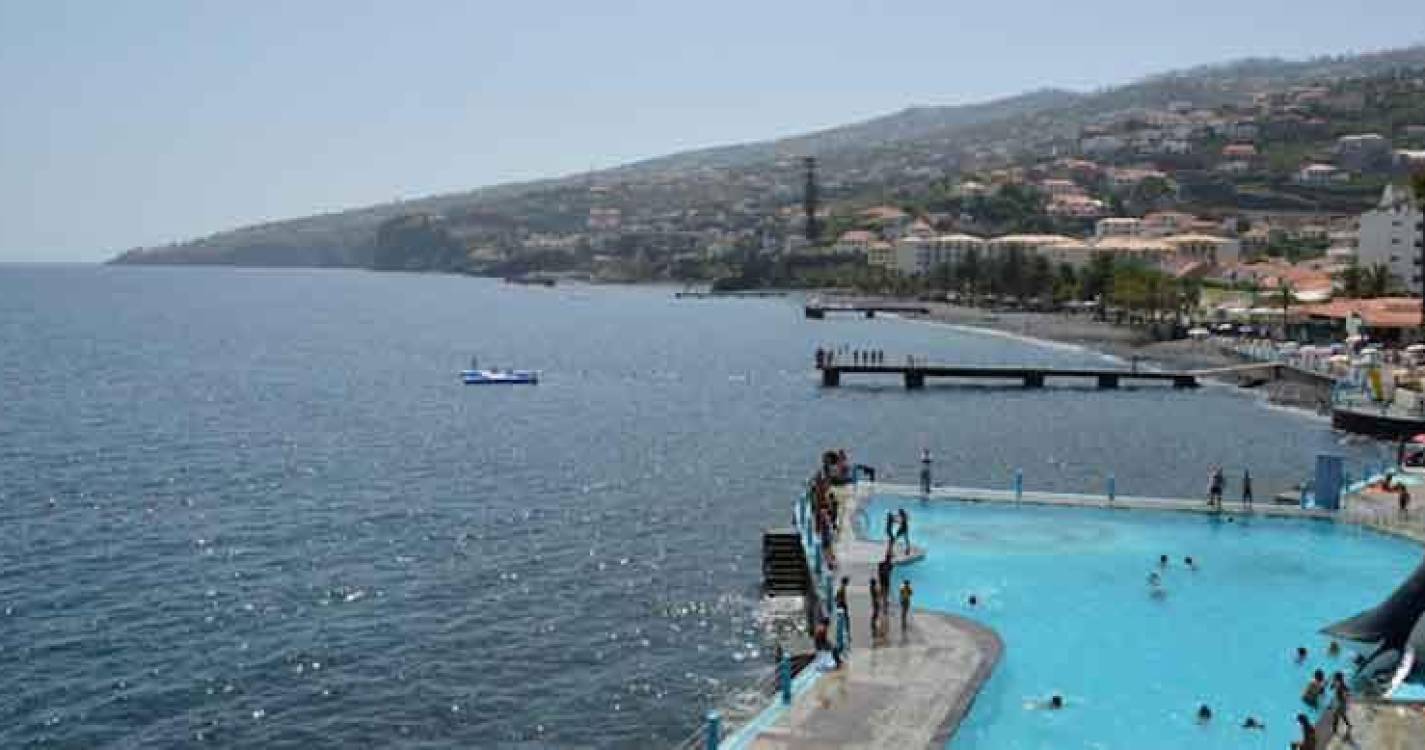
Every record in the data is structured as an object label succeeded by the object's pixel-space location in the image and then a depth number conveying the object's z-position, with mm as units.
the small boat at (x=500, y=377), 94312
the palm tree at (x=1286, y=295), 106188
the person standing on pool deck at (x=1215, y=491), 39469
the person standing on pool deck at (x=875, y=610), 26688
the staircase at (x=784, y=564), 36500
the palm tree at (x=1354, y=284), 112562
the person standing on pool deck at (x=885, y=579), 27547
